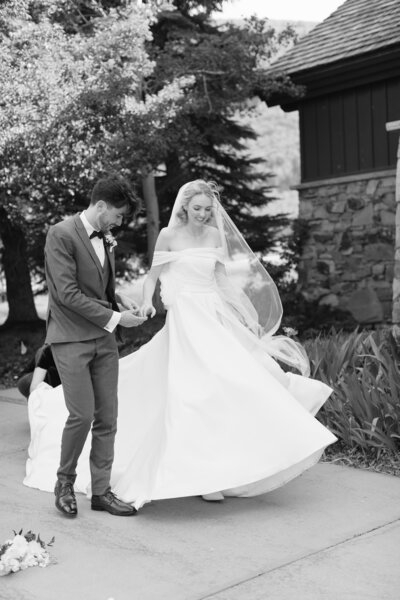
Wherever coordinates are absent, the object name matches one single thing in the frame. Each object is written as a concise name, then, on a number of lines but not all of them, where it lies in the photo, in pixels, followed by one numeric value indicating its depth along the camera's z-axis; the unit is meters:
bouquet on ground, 3.69
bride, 4.66
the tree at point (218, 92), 12.62
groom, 4.47
